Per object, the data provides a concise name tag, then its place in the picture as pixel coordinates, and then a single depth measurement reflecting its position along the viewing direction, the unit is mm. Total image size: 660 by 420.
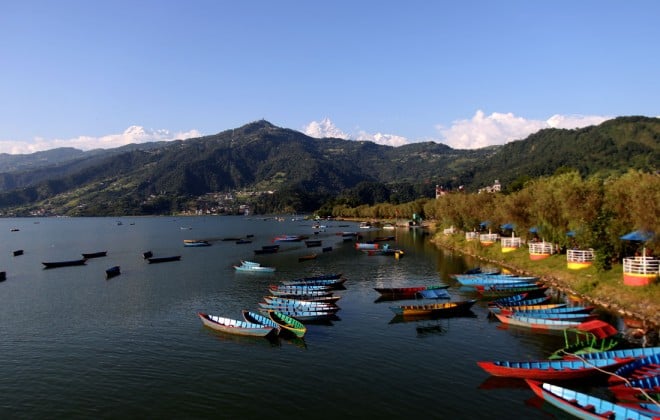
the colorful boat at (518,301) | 50125
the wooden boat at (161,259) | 105625
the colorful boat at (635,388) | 27255
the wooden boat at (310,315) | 49438
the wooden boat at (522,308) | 46603
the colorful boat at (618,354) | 31967
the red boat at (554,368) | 30781
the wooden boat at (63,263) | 100062
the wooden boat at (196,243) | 145500
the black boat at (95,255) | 117844
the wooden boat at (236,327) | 42875
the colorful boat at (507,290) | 56625
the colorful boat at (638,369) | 29266
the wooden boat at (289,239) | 156000
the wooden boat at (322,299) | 54688
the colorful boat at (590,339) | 34122
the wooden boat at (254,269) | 86562
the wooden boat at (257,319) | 45344
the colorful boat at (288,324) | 42938
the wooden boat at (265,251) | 121075
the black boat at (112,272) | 85438
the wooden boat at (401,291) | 60031
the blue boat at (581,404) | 23859
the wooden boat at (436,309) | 49094
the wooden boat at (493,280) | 60725
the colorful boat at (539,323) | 41906
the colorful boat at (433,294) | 57469
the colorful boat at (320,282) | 67894
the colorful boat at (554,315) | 42591
